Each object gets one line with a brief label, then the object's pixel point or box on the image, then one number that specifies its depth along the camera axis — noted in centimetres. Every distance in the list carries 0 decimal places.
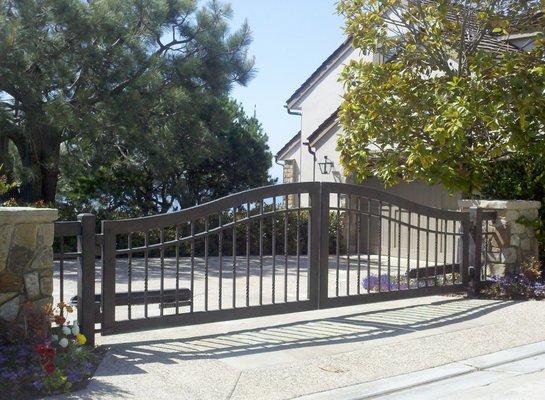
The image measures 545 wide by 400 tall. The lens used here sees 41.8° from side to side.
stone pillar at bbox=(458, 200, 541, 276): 1102
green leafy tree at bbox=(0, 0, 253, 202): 1455
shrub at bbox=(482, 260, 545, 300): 1043
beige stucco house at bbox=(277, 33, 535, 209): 1683
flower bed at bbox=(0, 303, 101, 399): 545
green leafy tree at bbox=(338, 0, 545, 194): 1120
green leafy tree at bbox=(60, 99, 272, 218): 1650
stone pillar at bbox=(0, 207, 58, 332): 604
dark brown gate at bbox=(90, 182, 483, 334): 713
